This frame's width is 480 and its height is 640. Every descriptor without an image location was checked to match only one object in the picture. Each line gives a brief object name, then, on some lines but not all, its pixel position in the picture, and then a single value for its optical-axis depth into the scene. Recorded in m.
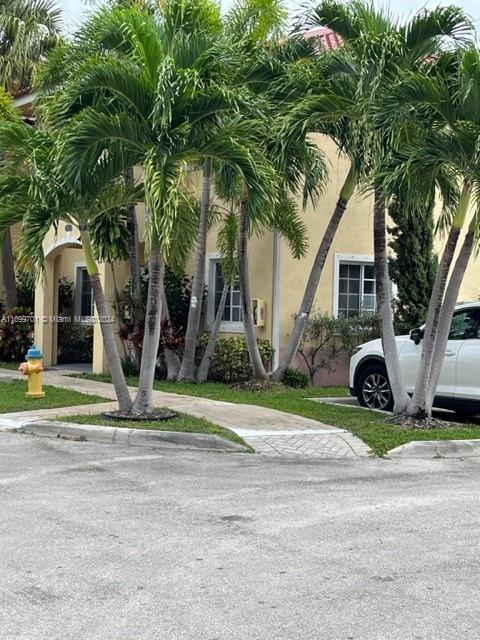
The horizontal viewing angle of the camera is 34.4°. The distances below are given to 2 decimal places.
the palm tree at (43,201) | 9.24
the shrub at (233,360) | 14.83
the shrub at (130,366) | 15.48
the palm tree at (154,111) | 8.92
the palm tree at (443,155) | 9.04
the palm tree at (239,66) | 10.58
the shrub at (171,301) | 15.48
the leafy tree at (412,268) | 14.88
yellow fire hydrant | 12.23
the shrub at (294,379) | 14.45
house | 15.16
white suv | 10.91
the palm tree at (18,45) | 18.95
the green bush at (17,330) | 18.48
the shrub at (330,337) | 15.07
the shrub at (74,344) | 19.25
